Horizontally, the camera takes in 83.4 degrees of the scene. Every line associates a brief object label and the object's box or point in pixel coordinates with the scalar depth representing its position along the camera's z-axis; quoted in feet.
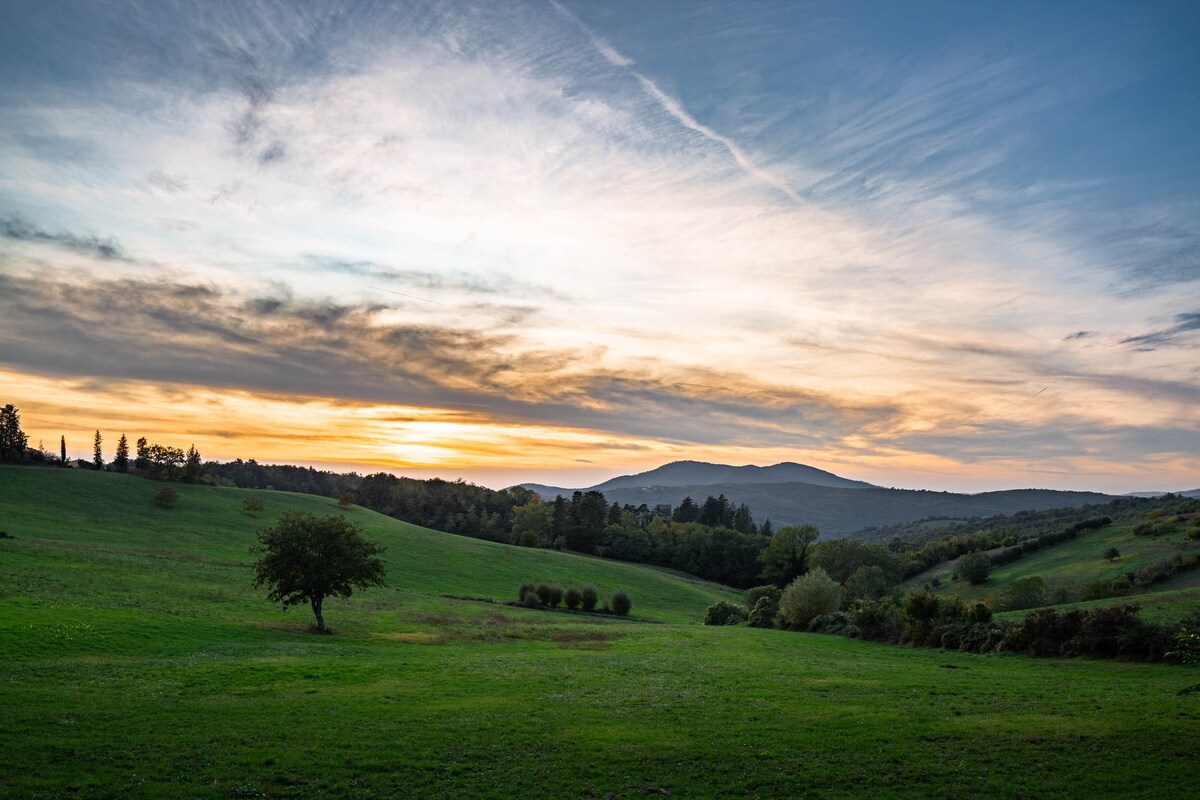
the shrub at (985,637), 139.85
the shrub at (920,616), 159.94
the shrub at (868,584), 307.17
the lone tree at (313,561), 167.43
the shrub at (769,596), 240.12
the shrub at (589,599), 302.25
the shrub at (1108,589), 201.87
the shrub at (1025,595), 213.66
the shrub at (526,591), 293.64
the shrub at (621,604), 297.74
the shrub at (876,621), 174.60
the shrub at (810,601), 215.92
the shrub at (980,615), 153.67
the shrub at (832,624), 196.54
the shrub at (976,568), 306.96
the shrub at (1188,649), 96.69
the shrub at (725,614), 257.14
